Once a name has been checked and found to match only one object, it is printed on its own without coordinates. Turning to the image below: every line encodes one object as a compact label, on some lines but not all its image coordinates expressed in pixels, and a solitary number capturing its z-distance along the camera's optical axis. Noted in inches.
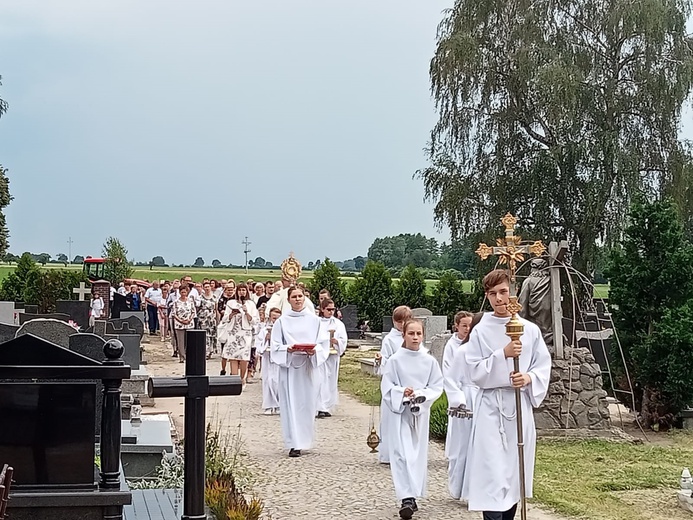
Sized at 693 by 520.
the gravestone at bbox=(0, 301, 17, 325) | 998.3
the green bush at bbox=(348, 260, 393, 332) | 1304.1
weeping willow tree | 1054.4
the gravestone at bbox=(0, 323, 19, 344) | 529.6
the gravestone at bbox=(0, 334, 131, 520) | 180.2
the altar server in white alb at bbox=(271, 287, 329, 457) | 437.1
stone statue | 543.8
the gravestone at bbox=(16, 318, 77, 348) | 496.8
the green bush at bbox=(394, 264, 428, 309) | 1283.2
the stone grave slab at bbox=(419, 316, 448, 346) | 903.7
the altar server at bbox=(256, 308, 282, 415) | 577.0
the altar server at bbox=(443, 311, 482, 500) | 333.1
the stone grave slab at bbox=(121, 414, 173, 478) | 326.6
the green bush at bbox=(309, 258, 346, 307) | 1343.5
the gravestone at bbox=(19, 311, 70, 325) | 913.5
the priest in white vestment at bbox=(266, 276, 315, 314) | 677.2
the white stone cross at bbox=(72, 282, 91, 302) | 1245.1
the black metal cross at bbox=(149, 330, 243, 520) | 178.5
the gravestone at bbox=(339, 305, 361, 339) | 1226.0
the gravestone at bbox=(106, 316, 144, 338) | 809.5
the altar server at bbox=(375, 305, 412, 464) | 370.0
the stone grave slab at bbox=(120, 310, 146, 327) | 1034.8
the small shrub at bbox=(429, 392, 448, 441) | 478.9
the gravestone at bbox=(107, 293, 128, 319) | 1195.9
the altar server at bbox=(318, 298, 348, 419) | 584.7
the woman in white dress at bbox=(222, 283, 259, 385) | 713.0
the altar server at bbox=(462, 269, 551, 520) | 252.8
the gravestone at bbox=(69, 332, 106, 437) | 426.3
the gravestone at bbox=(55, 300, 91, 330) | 1097.8
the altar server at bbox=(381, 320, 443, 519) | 316.2
